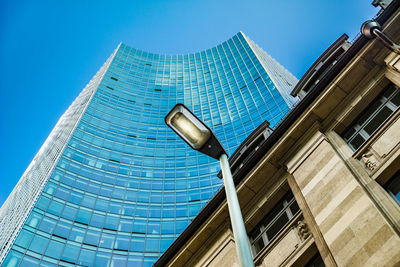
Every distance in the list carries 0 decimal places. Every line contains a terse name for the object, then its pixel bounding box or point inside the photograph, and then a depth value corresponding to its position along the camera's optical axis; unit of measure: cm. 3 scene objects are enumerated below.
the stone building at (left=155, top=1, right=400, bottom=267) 990
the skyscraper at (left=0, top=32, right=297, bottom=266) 4244
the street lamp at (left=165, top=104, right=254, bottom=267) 676
